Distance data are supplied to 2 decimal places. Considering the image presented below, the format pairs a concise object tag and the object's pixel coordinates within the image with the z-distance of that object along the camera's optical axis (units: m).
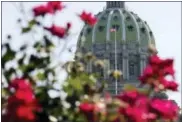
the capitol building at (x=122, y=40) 161.99
